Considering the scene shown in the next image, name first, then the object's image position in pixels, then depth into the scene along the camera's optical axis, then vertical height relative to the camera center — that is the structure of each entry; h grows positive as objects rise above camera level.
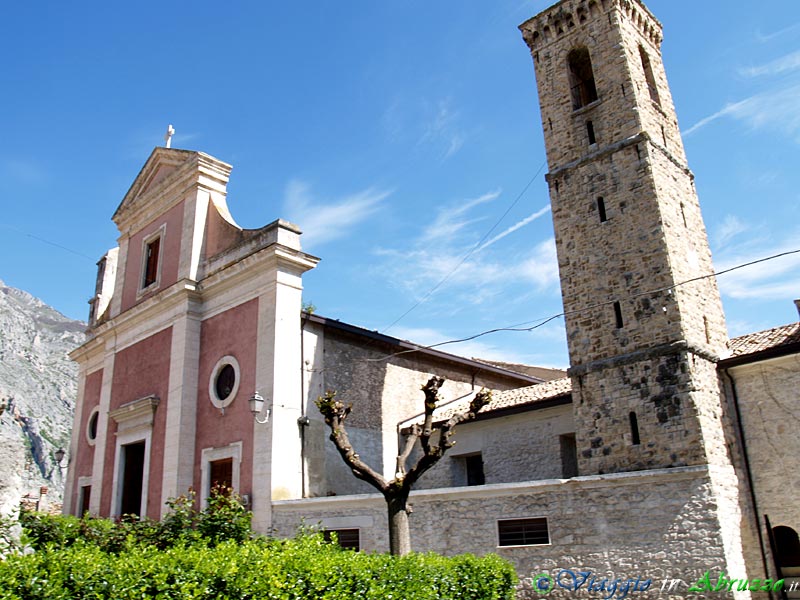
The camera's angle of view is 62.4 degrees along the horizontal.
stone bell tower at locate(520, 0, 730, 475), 13.13 +5.85
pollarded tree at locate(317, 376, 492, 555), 10.57 +1.26
